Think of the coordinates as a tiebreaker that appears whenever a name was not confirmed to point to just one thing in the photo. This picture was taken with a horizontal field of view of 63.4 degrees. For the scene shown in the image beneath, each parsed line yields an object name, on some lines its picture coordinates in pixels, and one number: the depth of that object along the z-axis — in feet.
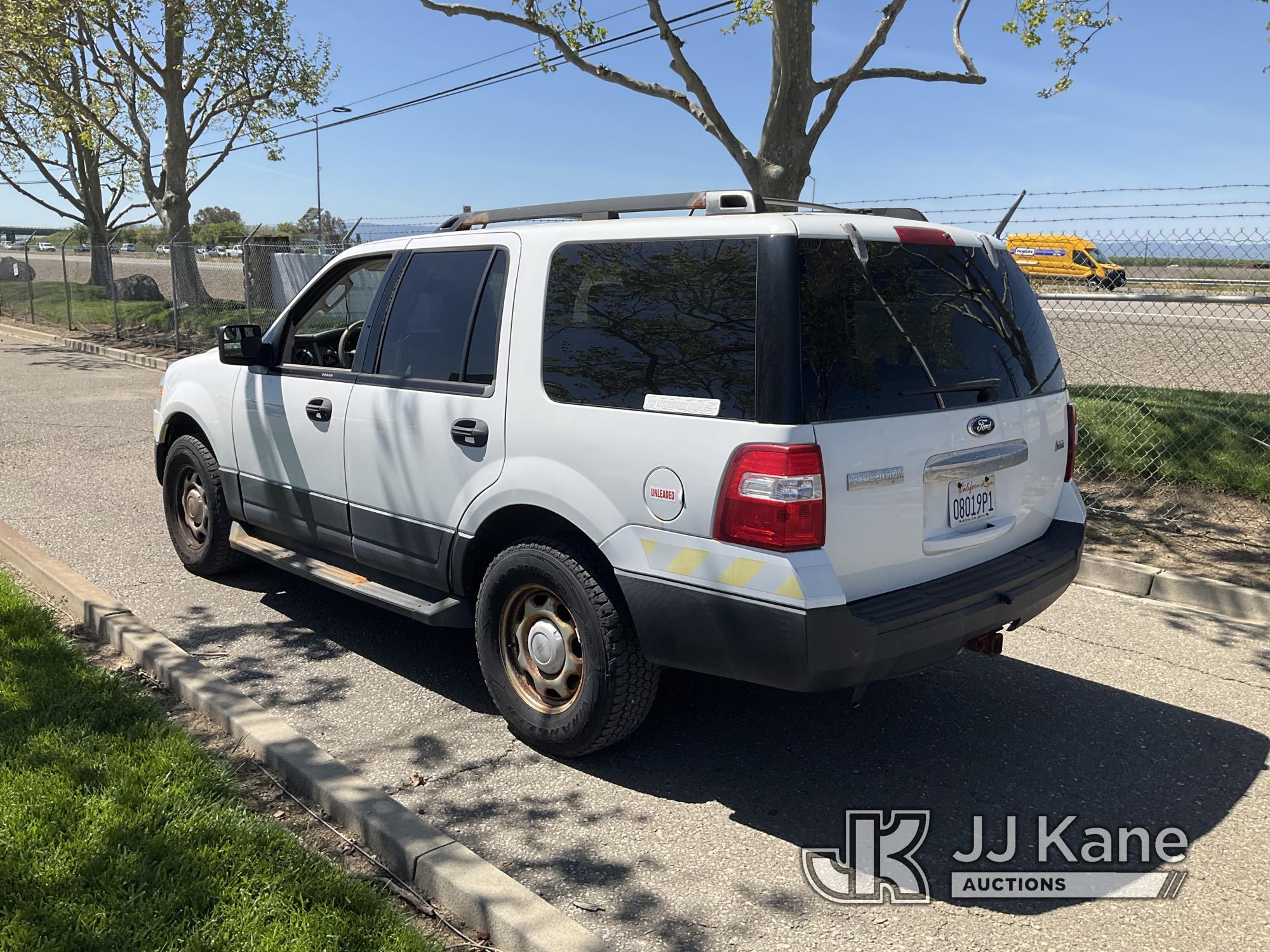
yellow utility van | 92.83
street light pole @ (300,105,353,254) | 59.47
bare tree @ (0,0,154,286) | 66.44
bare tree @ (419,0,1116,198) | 30.42
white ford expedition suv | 10.70
